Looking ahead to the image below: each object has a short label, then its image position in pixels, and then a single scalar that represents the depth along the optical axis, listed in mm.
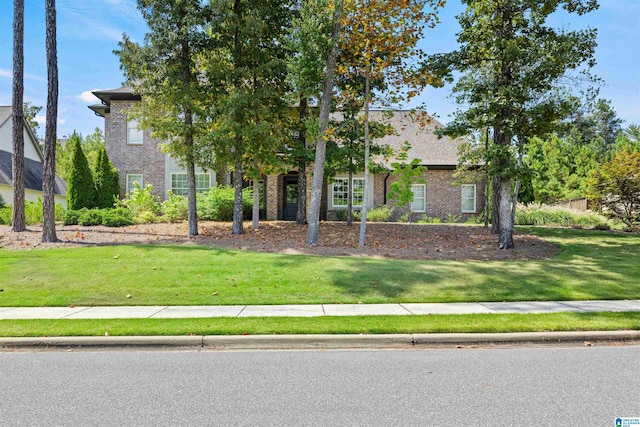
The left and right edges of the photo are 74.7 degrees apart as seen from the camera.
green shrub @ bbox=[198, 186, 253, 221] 20172
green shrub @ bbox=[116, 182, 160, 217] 20734
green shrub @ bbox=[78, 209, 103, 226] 17688
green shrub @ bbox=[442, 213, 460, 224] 23875
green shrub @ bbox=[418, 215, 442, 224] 22703
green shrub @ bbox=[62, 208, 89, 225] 17781
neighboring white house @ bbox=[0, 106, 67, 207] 25984
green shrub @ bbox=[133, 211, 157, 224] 19266
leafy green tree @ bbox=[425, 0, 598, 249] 12594
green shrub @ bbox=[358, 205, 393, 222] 22312
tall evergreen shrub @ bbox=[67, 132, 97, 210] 20812
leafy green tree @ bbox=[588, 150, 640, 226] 19016
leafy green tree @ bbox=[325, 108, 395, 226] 16594
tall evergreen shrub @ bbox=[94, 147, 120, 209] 22125
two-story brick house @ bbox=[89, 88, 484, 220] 24359
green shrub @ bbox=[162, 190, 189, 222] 20031
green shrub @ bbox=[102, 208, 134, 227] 17672
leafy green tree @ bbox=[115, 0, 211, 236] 14758
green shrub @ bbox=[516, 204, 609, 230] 21227
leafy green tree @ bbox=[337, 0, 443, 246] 12797
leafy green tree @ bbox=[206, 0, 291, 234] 14812
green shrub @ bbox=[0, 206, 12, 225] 18844
